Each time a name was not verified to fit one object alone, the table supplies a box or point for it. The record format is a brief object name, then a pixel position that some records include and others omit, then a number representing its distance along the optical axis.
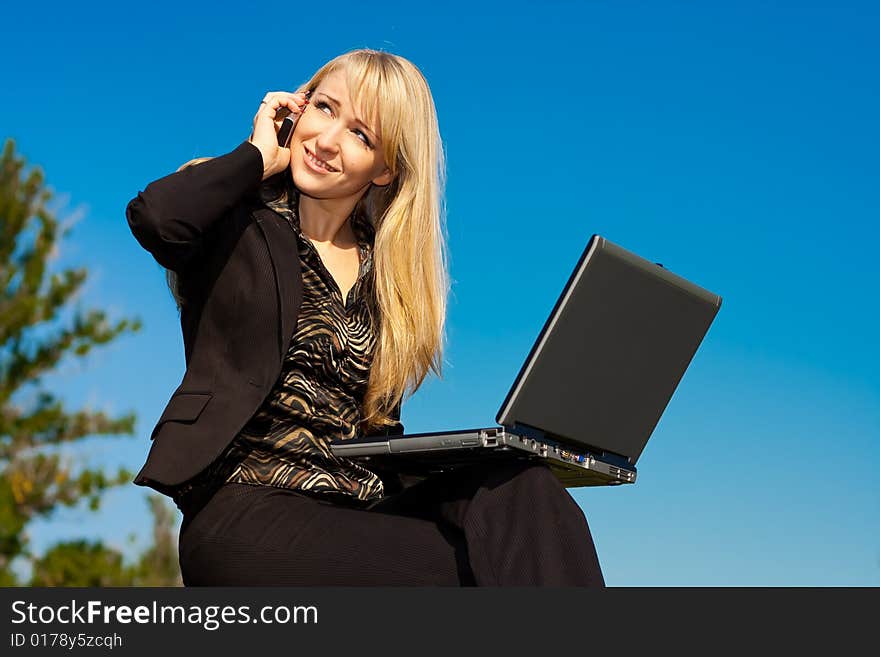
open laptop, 2.25
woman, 2.29
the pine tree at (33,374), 16.30
